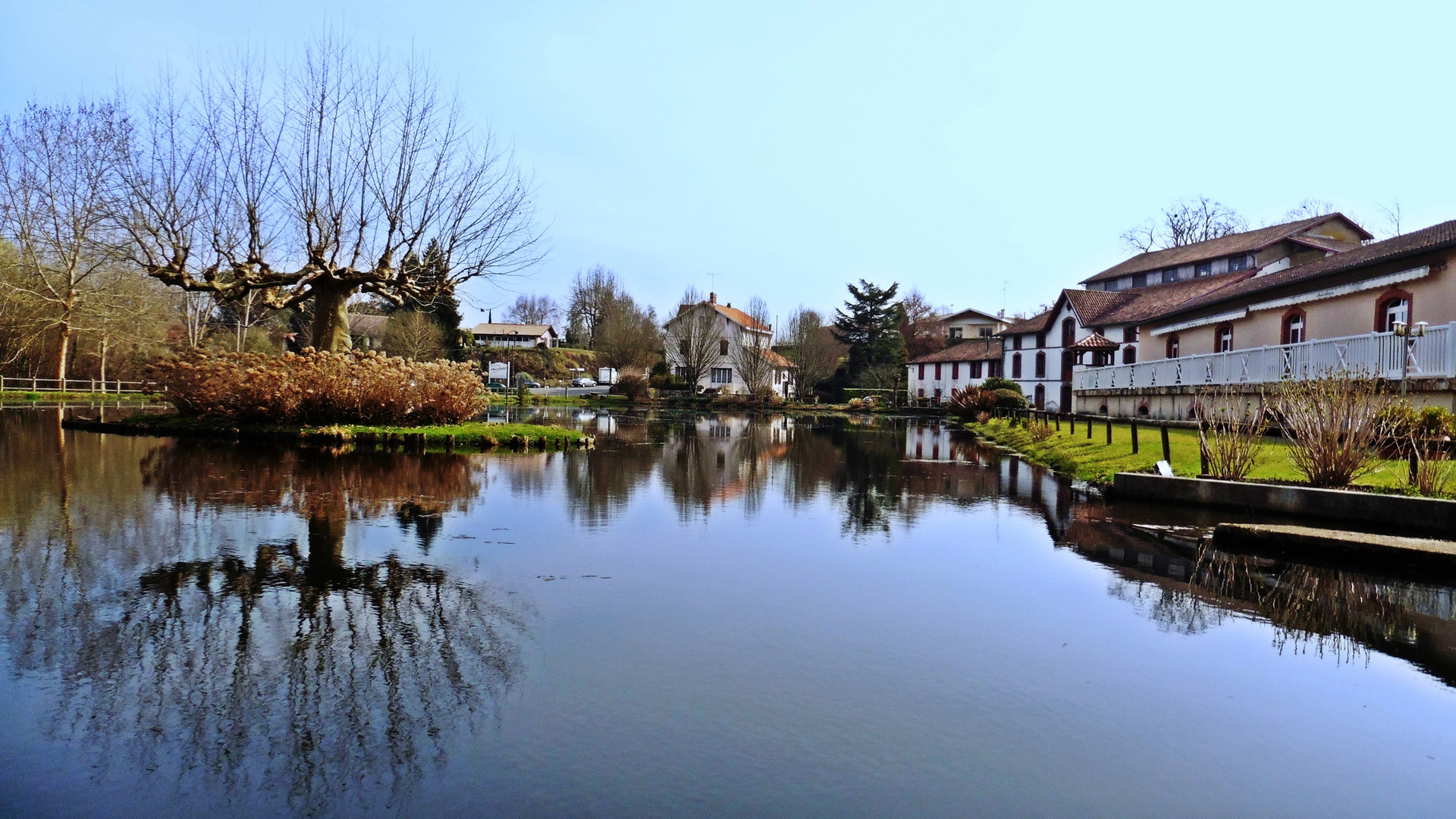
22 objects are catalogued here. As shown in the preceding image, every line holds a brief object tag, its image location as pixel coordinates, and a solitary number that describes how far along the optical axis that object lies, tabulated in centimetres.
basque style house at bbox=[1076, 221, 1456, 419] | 2047
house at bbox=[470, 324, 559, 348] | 11962
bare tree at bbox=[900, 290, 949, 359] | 9488
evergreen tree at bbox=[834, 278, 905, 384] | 8125
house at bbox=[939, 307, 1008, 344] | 8812
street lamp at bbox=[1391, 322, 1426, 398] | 1947
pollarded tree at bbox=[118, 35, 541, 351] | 2292
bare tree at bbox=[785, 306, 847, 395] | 7600
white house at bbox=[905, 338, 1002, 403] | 7144
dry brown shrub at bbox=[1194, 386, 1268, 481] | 1400
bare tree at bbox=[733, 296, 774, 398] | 7156
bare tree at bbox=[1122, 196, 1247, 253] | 7200
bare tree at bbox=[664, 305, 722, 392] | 7400
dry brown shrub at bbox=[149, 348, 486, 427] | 2066
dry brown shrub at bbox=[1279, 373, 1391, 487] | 1262
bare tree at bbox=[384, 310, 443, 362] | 6069
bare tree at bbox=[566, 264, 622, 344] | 10562
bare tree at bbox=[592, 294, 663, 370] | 7300
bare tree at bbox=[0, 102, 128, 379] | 3831
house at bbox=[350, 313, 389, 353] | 8519
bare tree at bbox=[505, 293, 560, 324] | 13488
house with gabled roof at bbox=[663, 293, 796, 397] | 7719
